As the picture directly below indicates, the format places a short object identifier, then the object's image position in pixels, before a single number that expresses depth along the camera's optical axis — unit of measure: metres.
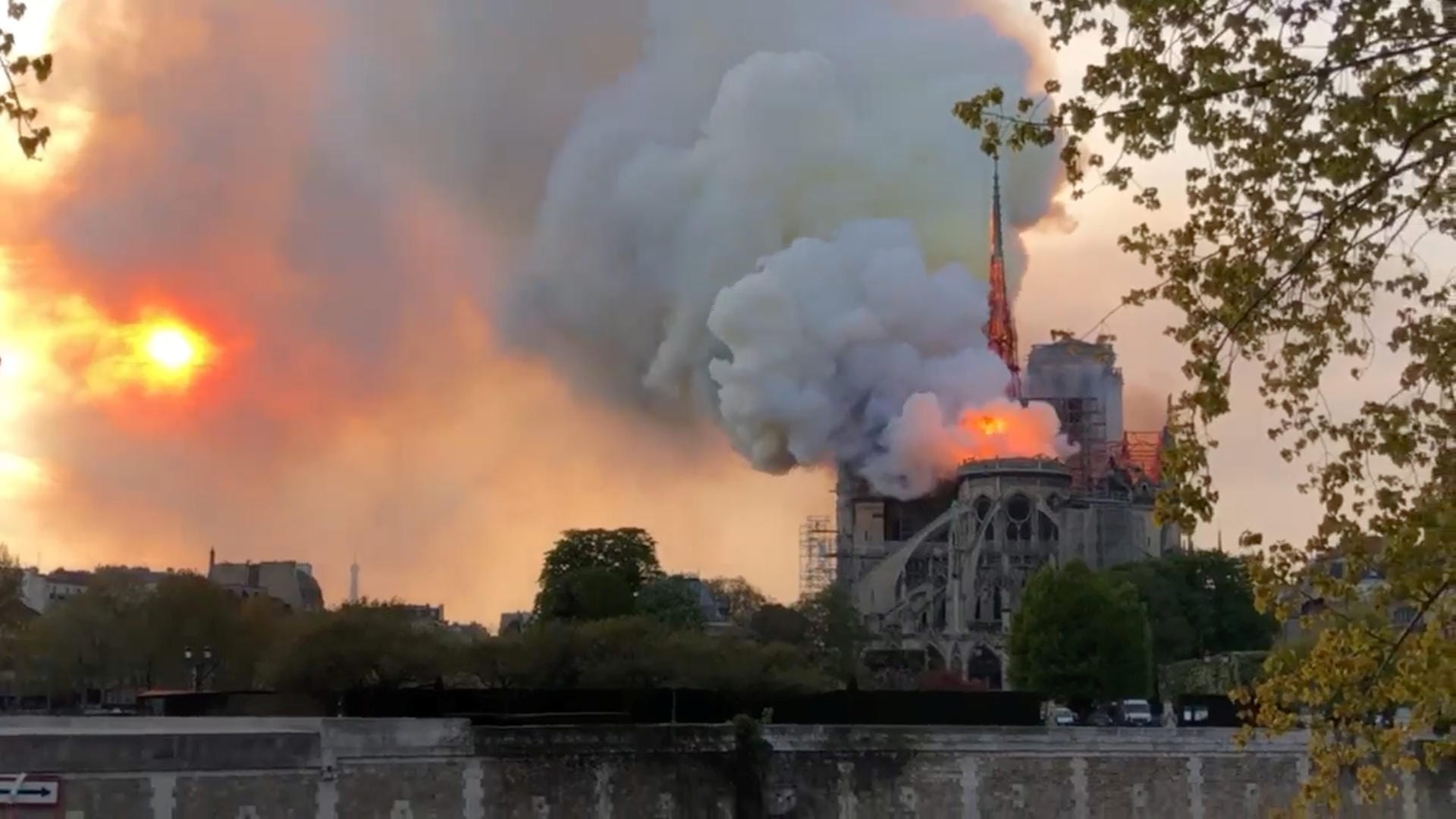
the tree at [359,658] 51.44
